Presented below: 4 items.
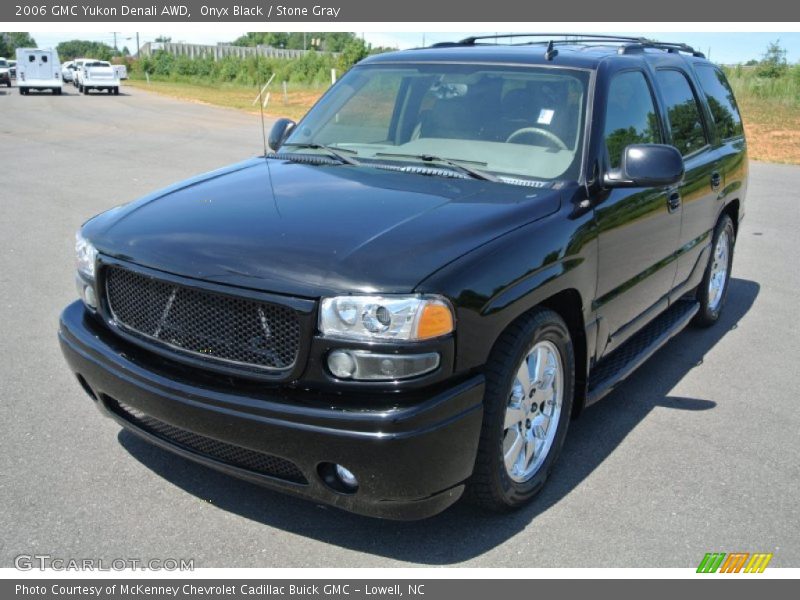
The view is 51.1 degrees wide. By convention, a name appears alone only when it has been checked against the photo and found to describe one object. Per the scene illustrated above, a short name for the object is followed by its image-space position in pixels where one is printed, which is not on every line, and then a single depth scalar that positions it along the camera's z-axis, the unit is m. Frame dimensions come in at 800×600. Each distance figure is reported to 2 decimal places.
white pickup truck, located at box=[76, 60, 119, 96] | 42.06
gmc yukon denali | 2.88
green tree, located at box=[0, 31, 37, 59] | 102.50
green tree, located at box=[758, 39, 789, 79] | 34.84
